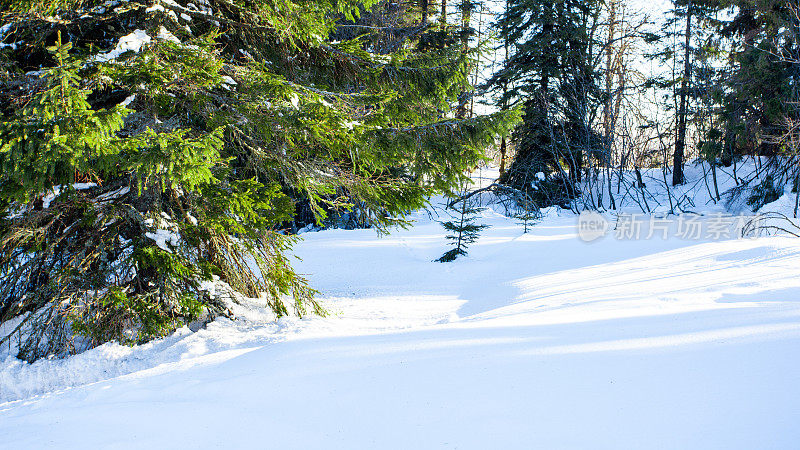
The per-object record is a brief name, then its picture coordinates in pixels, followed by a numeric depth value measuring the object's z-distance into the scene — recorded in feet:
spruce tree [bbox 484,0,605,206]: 57.06
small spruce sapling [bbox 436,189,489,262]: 32.17
